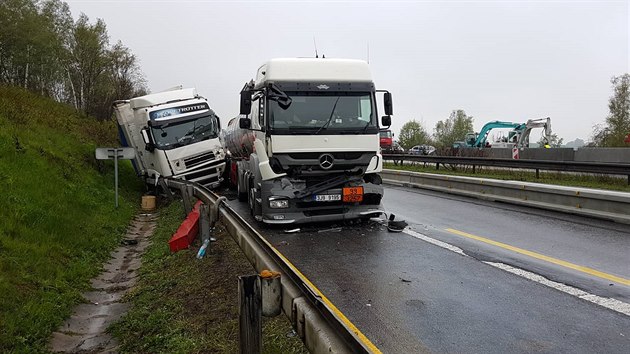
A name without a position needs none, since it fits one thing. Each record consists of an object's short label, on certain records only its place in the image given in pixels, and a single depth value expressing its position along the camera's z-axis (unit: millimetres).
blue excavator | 35597
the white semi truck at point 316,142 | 8547
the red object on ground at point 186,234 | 8172
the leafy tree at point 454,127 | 100312
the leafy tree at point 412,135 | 78956
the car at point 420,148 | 52175
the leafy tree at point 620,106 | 58988
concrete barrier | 9000
